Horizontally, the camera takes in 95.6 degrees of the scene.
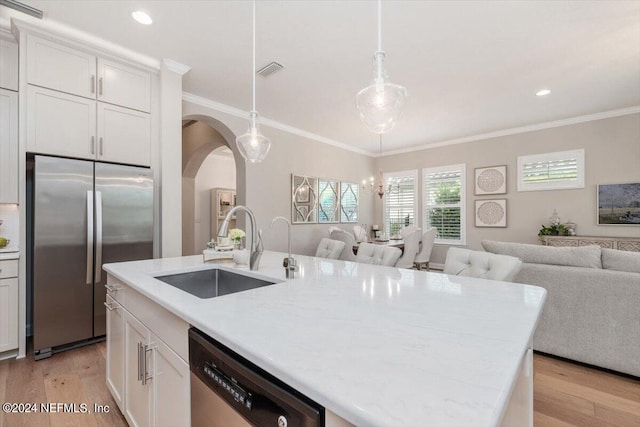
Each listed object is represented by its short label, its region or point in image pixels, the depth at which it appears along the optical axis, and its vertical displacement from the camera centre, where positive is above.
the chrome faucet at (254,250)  1.71 -0.22
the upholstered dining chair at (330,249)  2.77 -0.35
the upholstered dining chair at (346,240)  4.35 -0.42
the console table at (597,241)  4.11 -0.42
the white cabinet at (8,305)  2.38 -0.77
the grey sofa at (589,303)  2.10 -0.69
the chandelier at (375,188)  6.74 +0.58
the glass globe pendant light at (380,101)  1.60 +0.68
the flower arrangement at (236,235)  2.25 -0.17
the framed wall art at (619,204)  4.25 +0.14
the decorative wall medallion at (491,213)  5.39 +0.00
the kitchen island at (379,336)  0.53 -0.34
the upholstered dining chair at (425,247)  4.87 -0.58
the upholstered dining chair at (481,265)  1.68 -0.32
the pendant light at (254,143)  2.38 +0.59
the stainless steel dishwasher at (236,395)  0.63 -0.46
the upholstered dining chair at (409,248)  4.52 -0.55
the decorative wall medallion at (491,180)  5.41 +0.63
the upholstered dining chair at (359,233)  5.78 -0.40
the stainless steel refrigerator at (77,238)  2.40 -0.23
